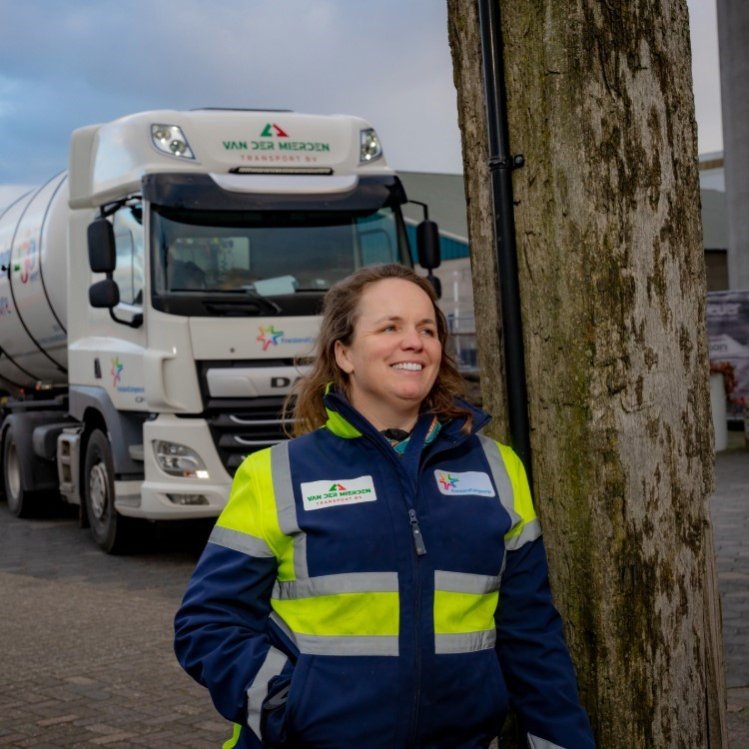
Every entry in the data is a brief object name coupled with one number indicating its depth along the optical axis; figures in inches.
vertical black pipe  119.6
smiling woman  96.7
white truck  382.9
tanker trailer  474.3
